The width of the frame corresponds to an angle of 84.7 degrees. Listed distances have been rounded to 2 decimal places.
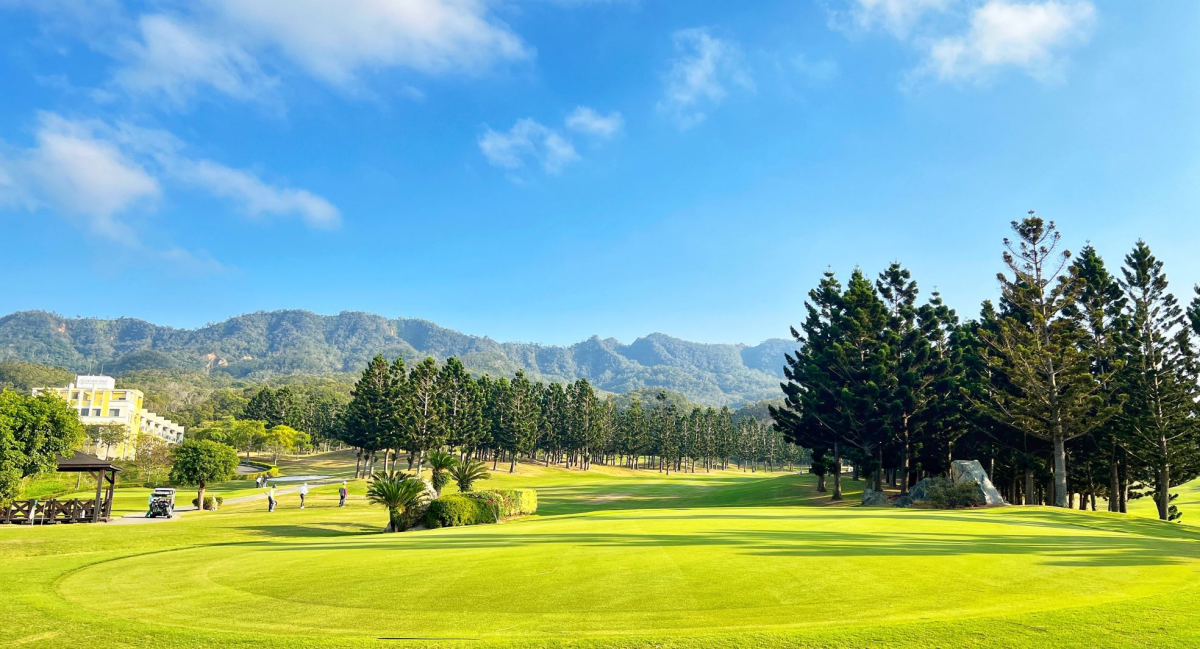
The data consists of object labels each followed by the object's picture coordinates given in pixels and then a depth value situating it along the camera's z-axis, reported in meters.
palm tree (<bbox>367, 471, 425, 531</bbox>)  25.38
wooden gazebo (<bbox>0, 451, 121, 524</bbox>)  27.70
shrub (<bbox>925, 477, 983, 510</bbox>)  29.95
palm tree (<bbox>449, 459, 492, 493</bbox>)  32.62
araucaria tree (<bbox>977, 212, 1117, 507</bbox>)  33.25
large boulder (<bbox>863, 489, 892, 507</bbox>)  36.06
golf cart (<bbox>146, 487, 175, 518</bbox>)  31.75
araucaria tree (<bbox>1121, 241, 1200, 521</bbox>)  34.22
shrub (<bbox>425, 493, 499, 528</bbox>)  25.31
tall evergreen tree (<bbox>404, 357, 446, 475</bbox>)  67.25
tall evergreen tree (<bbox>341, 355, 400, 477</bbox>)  67.81
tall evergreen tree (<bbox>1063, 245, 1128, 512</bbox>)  35.78
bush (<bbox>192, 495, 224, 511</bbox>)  38.19
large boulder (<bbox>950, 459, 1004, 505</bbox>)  30.33
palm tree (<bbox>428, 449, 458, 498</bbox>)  30.91
